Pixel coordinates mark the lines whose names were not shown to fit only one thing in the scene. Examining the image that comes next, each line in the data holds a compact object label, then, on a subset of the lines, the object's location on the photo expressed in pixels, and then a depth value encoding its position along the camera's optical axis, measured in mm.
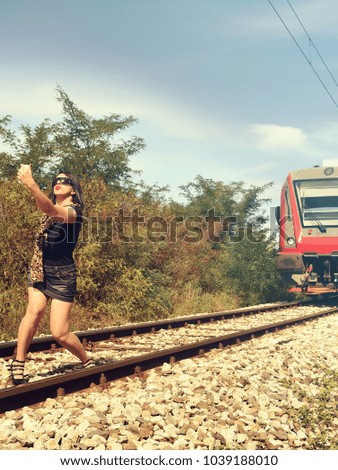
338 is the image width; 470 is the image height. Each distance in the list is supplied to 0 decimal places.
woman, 5574
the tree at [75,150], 18609
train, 17078
